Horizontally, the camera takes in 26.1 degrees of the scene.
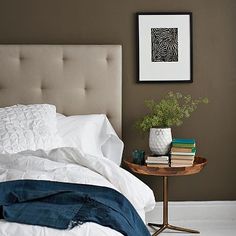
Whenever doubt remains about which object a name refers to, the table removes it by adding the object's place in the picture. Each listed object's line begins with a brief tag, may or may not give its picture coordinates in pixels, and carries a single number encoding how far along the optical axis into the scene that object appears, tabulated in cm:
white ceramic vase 388
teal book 385
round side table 371
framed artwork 418
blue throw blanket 195
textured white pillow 326
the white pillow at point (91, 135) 377
